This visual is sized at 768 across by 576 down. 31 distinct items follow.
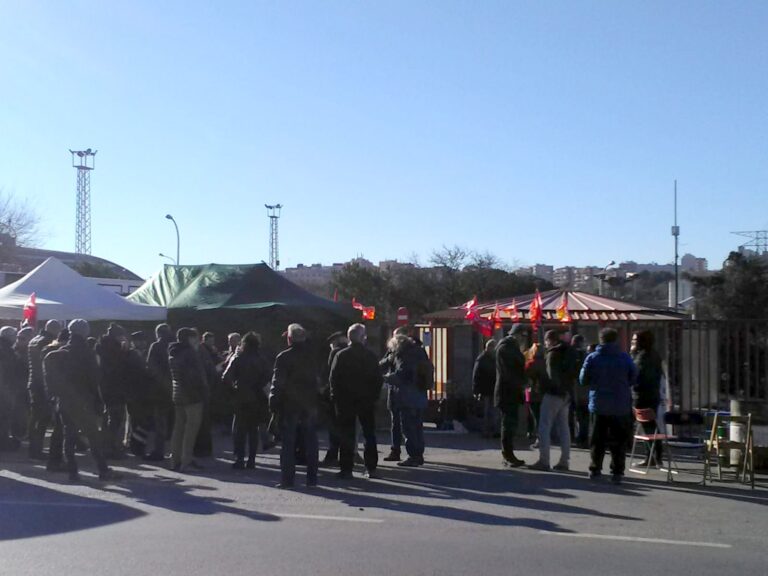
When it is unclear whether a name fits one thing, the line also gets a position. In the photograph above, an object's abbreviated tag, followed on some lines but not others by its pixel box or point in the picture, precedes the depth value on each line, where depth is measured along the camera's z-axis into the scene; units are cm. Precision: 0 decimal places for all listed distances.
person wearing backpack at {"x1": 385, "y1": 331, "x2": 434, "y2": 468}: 1226
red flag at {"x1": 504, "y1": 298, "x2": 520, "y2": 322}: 1723
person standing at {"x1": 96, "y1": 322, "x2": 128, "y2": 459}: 1254
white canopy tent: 1700
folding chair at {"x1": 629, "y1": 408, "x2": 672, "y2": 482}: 1127
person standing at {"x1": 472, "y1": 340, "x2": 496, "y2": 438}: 1330
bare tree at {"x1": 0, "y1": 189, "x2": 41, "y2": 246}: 5106
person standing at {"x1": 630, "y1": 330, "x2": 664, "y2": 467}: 1219
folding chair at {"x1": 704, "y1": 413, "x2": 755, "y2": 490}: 1098
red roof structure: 1634
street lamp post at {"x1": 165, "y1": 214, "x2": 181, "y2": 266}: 5616
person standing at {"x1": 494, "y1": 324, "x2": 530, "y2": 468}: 1202
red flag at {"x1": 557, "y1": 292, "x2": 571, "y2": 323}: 1622
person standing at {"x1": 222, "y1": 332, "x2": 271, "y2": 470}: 1209
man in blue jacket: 1088
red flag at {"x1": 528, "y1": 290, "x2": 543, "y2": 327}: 1672
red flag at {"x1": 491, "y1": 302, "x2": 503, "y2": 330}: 1725
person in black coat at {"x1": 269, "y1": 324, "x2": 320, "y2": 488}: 1061
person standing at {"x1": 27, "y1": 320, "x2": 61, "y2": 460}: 1301
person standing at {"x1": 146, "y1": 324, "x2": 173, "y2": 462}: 1288
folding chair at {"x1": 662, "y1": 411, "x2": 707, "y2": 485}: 1131
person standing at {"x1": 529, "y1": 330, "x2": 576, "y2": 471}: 1184
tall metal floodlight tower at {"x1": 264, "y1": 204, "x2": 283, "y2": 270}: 7481
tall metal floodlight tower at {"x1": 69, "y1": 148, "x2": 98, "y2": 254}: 6950
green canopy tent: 1789
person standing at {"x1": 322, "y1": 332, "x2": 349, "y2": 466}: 1198
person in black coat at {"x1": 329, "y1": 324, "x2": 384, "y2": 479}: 1121
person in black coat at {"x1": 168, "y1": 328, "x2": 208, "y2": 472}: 1173
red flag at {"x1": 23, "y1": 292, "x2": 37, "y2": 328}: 1647
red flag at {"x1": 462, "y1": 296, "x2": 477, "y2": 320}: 1732
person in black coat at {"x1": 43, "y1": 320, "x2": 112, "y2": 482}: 1077
